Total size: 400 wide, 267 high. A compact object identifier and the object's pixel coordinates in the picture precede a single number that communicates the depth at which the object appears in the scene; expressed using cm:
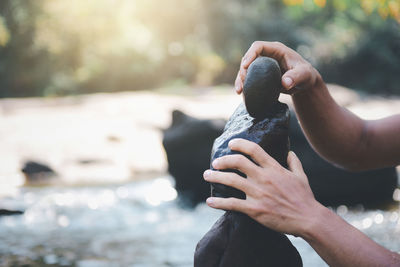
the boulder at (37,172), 712
